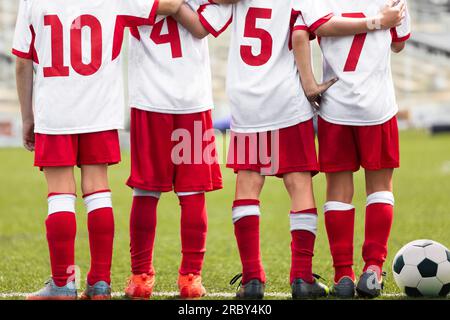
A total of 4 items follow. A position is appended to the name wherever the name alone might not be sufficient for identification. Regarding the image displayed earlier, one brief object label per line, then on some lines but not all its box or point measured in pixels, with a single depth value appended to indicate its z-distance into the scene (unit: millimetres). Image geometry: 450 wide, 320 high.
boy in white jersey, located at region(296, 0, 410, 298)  8758
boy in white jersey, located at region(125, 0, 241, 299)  8852
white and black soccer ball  8844
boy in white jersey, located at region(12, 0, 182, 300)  8367
